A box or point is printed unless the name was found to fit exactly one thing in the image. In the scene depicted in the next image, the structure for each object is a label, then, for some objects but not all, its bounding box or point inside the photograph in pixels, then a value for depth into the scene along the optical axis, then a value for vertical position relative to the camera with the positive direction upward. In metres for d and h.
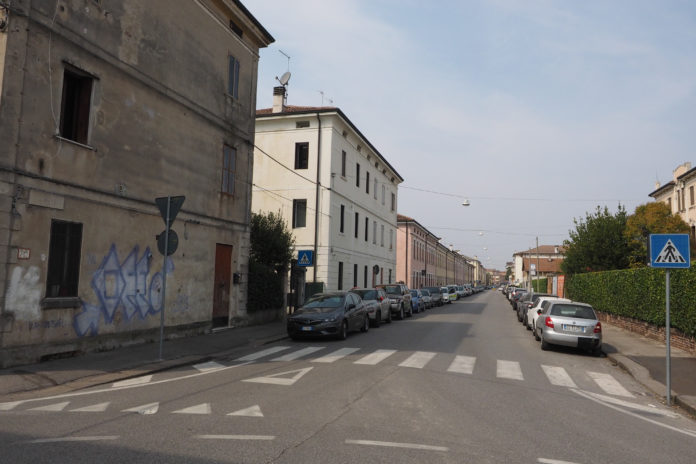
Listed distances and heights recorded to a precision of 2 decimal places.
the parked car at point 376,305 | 19.19 -1.13
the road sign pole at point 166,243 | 10.25 +0.55
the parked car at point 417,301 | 29.54 -1.44
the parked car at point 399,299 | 23.96 -1.10
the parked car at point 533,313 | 16.68 -1.16
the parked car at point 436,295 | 38.75 -1.34
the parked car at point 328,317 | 14.33 -1.26
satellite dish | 29.34 +11.52
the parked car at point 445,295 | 43.12 -1.50
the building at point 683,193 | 39.75 +8.13
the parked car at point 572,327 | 13.17 -1.19
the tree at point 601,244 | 34.34 +2.77
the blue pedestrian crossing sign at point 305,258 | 20.17 +0.65
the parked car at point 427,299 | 34.02 -1.47
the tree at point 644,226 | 32.62 +3.94
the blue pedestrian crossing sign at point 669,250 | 8.63 +0.63
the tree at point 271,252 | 18.88 +0.88
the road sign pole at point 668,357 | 8.26 -1.20
